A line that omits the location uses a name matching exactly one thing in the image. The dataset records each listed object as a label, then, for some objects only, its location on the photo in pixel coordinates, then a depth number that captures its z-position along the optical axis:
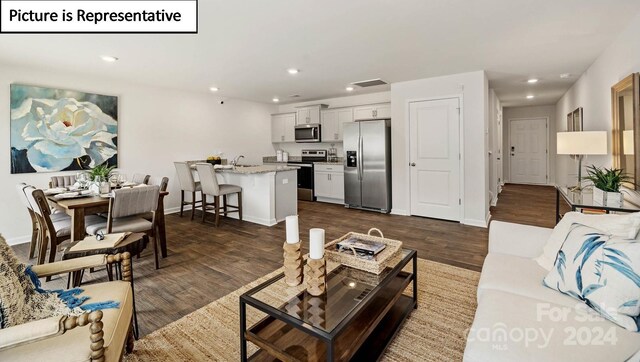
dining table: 2.70
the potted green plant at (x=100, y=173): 3.34
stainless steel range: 6.95
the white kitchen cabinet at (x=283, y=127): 7.39
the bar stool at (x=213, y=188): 4.59
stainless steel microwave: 6.91
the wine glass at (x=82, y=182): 3.52
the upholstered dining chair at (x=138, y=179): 4.42
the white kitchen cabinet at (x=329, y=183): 6.42
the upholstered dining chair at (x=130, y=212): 2.80
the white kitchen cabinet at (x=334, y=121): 6.56
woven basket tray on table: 1.84
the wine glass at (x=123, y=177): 4.85
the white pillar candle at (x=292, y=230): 1.70
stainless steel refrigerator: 5.47
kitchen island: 4.70
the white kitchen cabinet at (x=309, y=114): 6.91
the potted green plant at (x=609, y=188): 2.60
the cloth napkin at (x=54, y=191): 3.25
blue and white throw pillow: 1.25
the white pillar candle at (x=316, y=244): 1.60
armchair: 1.00
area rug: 1.75
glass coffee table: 1.39
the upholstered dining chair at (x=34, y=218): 3.05
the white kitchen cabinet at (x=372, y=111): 5.98
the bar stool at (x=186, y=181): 5.04
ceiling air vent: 5.01
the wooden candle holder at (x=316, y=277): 1.62
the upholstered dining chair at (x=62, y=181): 3.90
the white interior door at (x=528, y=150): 8.63
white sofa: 1.13
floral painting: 3.98
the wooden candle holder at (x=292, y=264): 1.70
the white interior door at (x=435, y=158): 4.76
